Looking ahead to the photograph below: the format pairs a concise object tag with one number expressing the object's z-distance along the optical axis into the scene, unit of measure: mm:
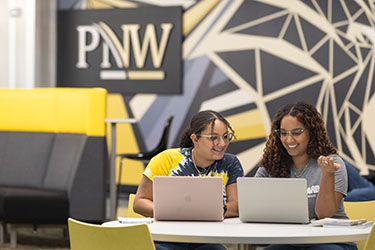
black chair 10092
